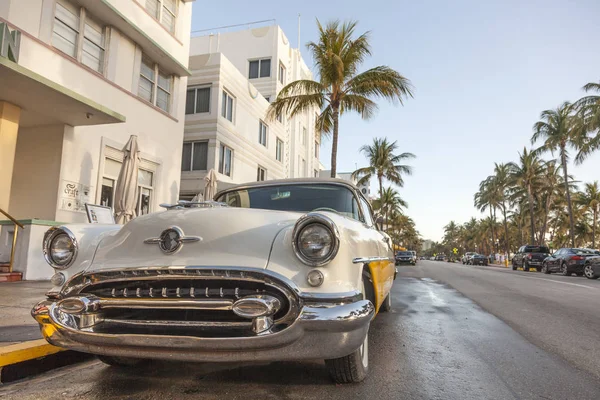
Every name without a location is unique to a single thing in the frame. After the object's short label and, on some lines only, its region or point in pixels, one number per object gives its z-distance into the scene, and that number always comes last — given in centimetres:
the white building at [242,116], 1705
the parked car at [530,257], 2484
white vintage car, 208
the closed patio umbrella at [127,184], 960
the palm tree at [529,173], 3843
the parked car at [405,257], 2860
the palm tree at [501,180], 4718
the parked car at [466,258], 4886
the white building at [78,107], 845
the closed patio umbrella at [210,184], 1280
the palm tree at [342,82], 1409
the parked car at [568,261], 1794
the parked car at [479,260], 4425
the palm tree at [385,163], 3362
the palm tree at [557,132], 3048
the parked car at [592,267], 1561
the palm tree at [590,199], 4538
